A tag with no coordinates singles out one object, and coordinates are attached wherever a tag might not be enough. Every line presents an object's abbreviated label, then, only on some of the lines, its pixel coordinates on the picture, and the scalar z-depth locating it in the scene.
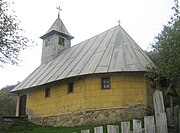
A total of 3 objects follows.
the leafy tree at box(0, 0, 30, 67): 9.64
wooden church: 11.52
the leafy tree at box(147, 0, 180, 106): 8.80
